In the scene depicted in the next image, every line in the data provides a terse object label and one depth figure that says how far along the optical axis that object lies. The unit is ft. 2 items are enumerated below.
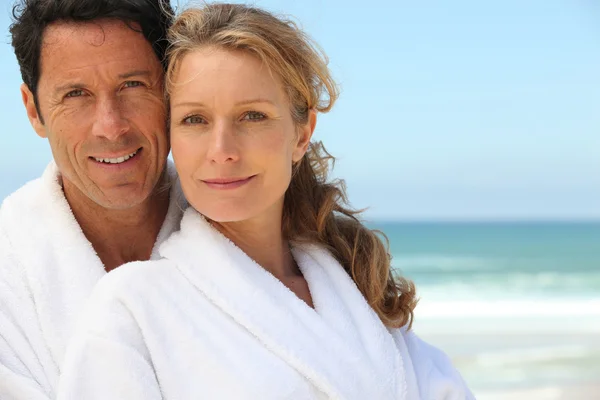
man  6.86
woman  6.44
